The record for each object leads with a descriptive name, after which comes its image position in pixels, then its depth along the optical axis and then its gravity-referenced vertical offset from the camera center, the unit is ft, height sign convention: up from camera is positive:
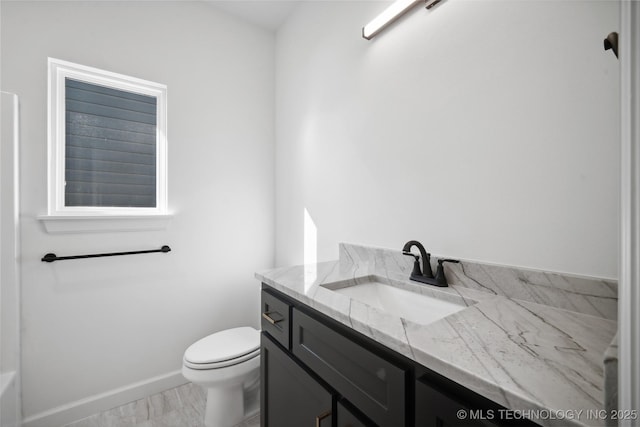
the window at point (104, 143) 5.18 +1.49
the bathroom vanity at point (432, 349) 1.55 -0.96
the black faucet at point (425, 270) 3.43 -0.75
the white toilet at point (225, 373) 4.79 -2.83
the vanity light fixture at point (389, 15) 3.92 +3.02
